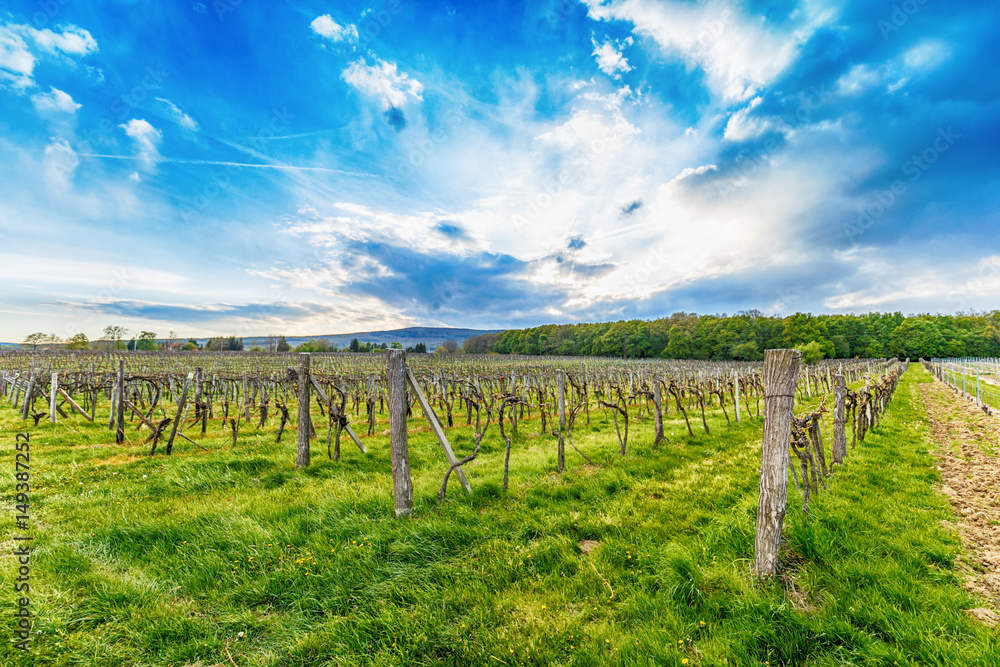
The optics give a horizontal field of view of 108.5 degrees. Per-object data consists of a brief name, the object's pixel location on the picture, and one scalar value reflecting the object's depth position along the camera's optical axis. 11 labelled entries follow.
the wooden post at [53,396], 12.15
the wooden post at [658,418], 9.45
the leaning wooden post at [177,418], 9.00
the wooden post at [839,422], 7.54
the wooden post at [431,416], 5.81
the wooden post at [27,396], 13.80
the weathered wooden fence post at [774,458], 3.68
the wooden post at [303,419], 7.71
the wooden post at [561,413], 7.45
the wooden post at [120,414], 10.06
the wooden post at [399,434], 5.33
